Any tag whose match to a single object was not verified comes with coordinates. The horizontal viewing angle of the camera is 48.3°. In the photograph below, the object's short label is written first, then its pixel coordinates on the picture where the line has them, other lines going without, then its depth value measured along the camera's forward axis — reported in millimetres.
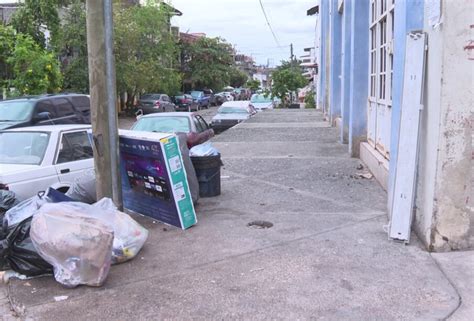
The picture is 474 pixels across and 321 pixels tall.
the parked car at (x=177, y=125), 11383
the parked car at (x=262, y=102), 40803
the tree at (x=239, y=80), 81188
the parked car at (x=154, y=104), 35416
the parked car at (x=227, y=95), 59188
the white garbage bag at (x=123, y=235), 5387
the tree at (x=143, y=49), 32438
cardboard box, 6281
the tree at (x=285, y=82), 41972
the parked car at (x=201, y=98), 48906
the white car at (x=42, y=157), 6734
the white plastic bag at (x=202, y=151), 8062
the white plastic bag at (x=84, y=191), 6745
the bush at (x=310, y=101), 41203
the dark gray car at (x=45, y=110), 11414
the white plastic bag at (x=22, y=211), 5387
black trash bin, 8055
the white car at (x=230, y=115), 24100
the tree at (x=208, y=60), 55719
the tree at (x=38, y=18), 27234
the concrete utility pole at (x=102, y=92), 6211
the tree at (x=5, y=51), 21797
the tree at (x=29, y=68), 20516
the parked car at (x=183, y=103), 44219
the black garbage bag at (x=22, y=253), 4965
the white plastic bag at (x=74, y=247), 4734
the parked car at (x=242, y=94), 66900
